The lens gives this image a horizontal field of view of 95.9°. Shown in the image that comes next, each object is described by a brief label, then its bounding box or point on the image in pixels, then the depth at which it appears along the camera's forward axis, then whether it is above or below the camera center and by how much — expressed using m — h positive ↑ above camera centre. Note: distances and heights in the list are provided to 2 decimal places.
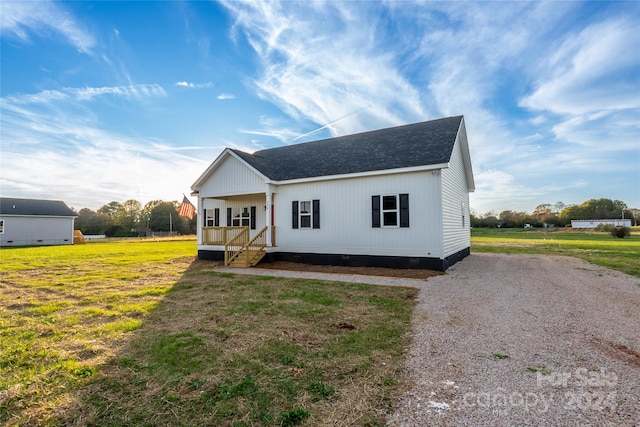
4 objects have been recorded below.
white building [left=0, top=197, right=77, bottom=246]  29.69 +0.73
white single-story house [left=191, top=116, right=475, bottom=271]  10.96 +1.03
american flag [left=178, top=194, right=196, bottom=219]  17.12 +1.07
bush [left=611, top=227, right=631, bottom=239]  32.25 -1.30
